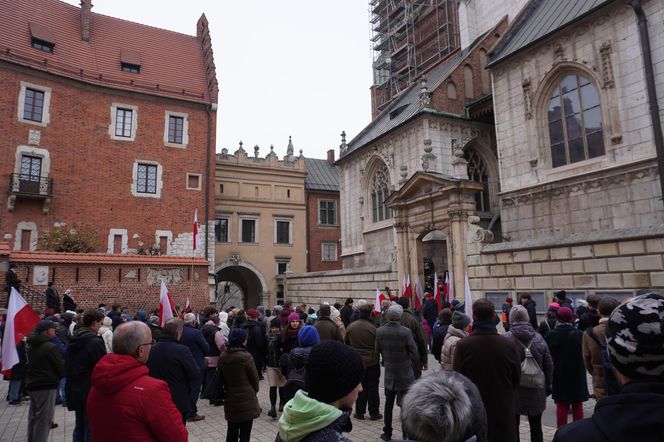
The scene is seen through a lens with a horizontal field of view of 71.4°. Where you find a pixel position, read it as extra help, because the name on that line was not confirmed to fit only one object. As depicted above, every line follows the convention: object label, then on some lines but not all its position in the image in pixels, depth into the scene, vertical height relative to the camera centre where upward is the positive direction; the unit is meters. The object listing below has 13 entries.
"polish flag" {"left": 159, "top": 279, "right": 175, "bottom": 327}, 9.53 -0.42
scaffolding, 32.88 +18.21
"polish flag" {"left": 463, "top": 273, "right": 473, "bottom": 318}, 9.03 -0.43
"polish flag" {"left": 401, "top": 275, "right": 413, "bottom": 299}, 14.94 -0.31
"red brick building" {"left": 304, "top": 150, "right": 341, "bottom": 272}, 35.12 +4.47
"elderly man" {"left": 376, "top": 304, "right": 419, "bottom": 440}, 6.50 -1.06
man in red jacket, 2.88 -0.75
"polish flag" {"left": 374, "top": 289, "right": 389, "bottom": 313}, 14.43 -0.55
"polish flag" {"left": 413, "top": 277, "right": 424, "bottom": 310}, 14.59 -0.59
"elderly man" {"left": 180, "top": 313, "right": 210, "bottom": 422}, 7.41 -0.96
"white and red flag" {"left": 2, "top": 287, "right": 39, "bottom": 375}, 6.46 -0.52
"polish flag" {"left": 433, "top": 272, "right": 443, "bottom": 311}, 13.52 -0.44
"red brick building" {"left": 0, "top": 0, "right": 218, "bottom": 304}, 23.12 +8.48
